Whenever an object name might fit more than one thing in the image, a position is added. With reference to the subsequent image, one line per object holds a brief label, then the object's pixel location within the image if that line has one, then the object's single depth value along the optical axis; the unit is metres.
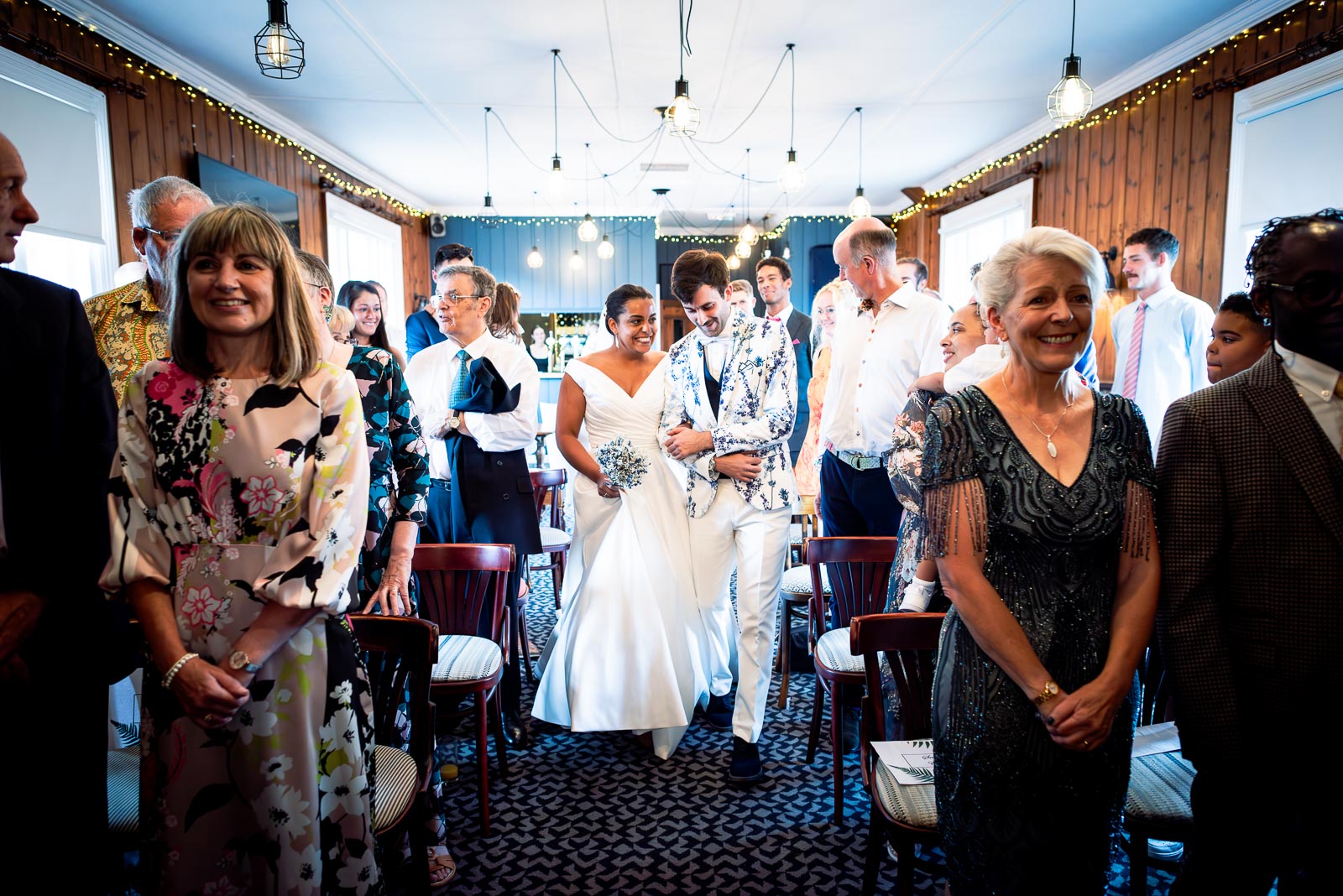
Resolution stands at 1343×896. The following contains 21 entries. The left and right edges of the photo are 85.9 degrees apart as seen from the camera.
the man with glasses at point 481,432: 3.06
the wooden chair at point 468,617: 2.46
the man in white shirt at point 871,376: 3.20
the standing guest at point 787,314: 5.05
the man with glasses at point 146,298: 2.06
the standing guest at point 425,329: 4.42
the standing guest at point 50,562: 1.43
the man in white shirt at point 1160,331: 4.71
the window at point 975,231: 8.37
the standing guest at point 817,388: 4.25
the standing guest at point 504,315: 4.41
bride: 2.91
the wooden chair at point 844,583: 2.60
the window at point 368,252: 8.96
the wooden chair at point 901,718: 1.70
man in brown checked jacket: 1.33
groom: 2.79
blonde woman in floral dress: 1.35
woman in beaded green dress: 1.43
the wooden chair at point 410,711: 1.75
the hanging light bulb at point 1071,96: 4.07
